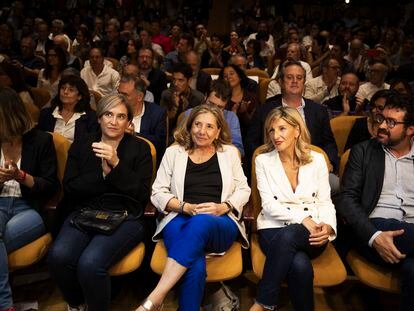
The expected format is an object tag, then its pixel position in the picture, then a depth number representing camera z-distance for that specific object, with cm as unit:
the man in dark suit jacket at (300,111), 311
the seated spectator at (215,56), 613
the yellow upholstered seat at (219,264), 216
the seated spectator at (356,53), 617
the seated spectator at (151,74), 466
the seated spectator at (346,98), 388
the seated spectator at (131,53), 541
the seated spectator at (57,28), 727
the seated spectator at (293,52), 517
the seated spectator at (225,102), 321
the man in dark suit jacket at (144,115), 322
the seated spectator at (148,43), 635
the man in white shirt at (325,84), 445
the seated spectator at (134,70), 404
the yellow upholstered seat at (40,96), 397
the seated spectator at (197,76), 456
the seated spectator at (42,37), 698
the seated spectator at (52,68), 465
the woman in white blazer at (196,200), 211
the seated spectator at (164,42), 696
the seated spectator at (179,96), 369
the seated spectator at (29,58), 577
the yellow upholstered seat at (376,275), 214
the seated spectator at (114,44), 646
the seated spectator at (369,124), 284
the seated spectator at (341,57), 563
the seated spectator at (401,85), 359
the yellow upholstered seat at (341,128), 324
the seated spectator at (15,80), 380
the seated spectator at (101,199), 217
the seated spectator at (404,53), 643
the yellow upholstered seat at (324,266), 214
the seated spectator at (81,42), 636
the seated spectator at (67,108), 323
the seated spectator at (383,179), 234
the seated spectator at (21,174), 232
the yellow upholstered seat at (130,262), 222
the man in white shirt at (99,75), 480
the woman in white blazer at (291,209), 210
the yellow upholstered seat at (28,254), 228
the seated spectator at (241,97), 371
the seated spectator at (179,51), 577
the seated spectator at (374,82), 434
